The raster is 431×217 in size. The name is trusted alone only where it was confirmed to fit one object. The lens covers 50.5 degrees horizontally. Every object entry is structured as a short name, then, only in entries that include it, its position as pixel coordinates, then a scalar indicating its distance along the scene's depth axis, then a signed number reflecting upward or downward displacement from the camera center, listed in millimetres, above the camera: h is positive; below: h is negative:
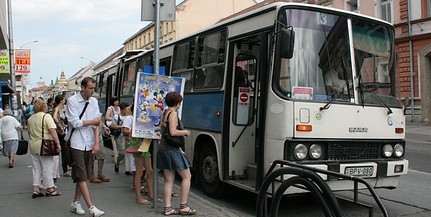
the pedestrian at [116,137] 9688 -362
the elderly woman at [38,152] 7367 -528
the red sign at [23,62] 36188 +4651
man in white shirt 5906 -207
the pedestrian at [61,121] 8969 -11
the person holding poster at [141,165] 6769 -679
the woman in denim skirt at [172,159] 5961 -511
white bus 5973 +317
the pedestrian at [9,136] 11258 -382
